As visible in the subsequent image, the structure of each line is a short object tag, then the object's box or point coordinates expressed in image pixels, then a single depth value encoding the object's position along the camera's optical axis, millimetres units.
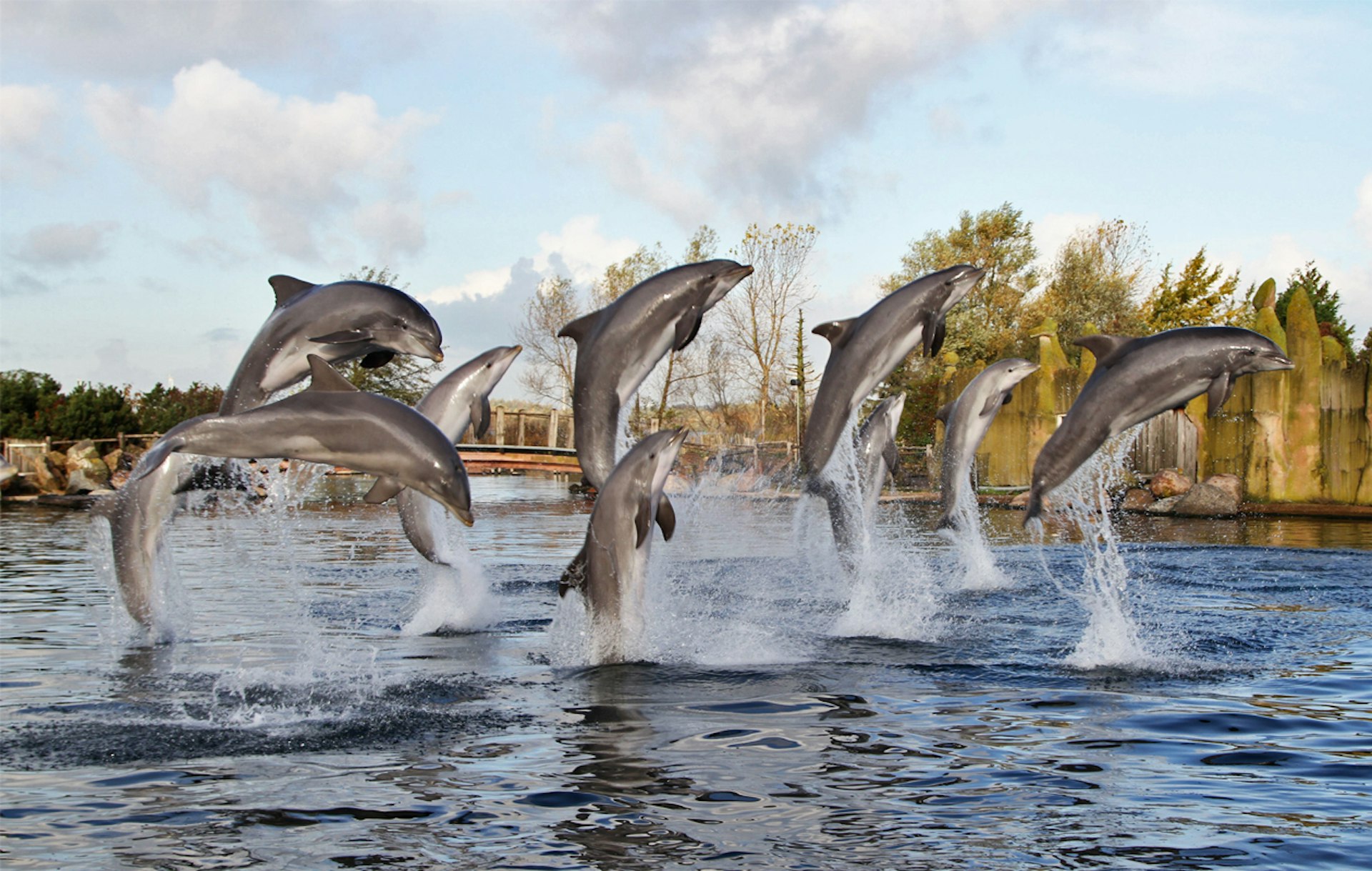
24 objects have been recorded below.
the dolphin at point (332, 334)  7828
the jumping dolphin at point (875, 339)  9727
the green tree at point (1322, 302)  38375
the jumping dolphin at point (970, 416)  12094
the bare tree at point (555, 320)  52656
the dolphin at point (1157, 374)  8758
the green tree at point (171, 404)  44125
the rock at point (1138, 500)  29734
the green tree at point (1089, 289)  48438
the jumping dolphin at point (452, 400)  10094
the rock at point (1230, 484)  27562
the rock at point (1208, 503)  27250
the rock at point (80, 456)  37781
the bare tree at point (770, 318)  46125
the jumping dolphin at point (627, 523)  8062
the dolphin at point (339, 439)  6875
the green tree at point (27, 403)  42469
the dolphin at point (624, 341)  8430
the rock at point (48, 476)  37281
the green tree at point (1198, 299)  43844
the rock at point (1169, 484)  29375
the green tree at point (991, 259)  51312
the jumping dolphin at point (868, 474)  11820
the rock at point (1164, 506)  28625
